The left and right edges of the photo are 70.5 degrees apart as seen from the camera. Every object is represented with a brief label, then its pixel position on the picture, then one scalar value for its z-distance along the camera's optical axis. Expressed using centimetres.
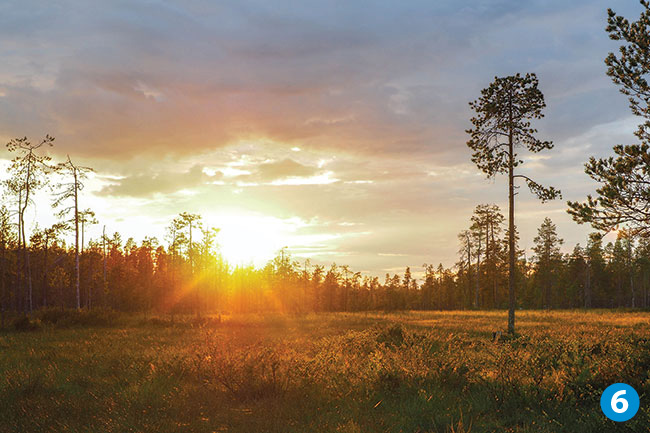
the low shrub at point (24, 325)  2534
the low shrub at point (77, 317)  2790
